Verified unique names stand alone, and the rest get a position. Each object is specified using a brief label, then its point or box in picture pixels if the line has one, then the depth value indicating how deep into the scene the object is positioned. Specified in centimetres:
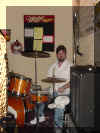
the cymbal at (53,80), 331
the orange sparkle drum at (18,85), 331
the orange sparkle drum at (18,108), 320
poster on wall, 463
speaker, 201
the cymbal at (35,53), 343
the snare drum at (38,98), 341
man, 357
